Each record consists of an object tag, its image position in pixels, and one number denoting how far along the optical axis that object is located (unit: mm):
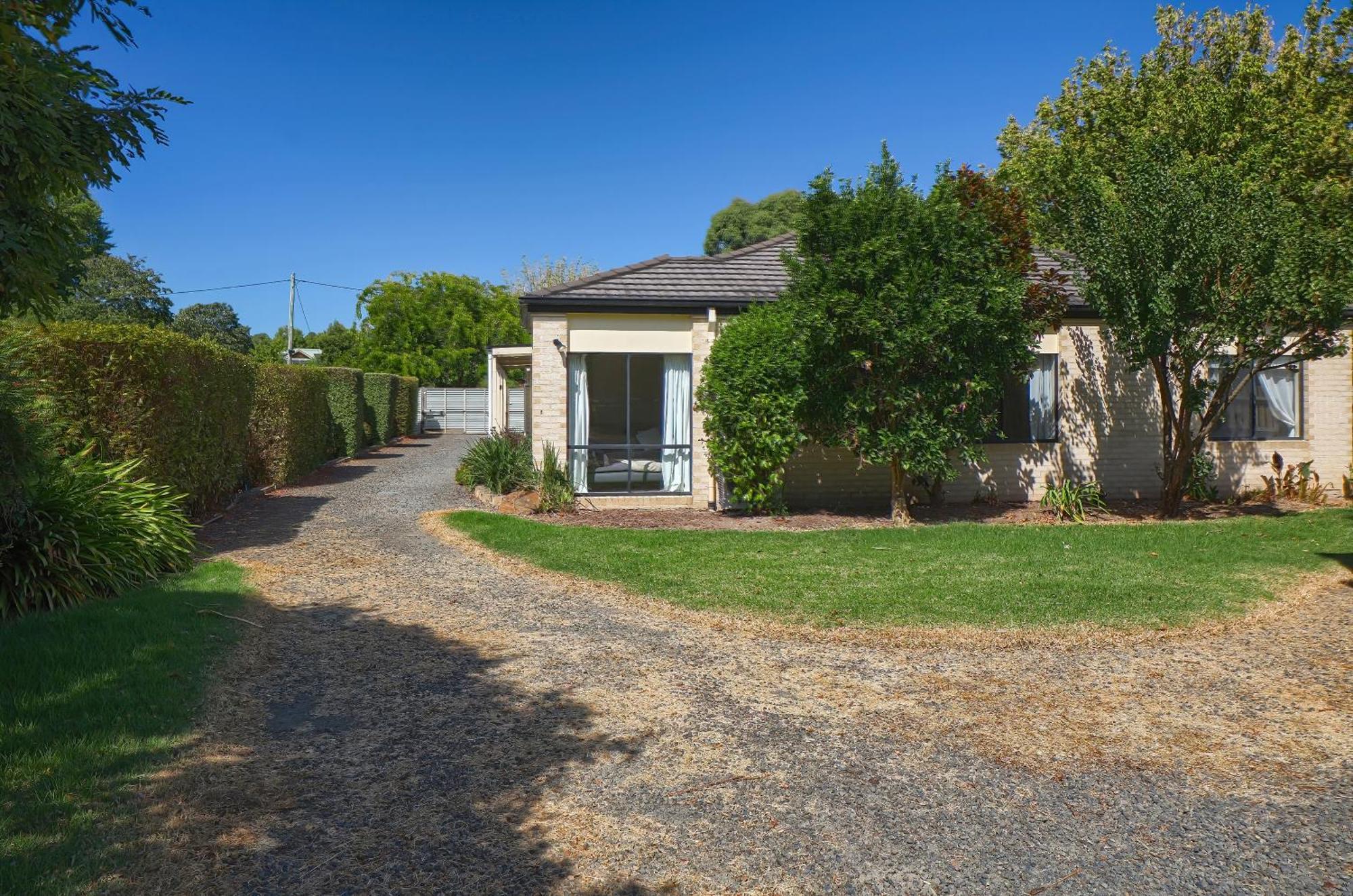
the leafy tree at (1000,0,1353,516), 11969
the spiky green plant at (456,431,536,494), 14969
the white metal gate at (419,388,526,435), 38625
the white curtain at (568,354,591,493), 14703
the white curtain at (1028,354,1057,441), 15492
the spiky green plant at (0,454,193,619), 7145
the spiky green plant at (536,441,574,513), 13781
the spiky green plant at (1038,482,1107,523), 13797
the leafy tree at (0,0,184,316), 4383
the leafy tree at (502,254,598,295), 58875
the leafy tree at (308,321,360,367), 54844
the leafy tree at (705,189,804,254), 42281
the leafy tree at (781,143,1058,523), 11844
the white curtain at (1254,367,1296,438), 16156
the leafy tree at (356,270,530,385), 41500
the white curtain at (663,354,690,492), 14875
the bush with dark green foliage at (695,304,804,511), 12898
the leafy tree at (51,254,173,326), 35500
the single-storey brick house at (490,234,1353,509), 14625
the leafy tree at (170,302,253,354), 49438
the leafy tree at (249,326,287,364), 48688
